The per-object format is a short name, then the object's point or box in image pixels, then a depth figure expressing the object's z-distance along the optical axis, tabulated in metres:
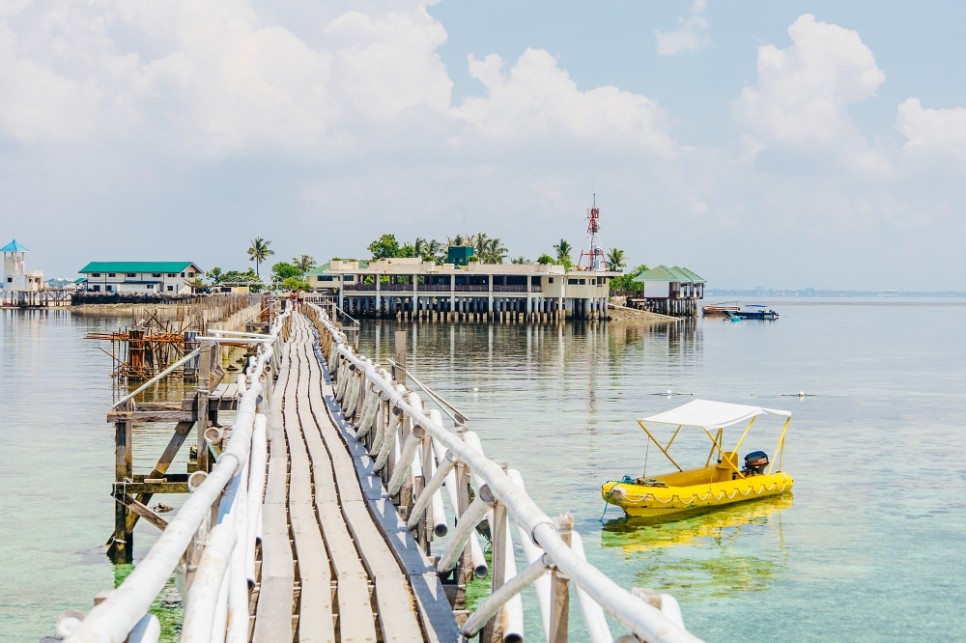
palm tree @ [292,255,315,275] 177.50
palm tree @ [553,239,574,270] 151.38
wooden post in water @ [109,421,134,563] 14.86
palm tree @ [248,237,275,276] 168.75
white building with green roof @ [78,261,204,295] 141.50
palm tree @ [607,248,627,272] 157.38
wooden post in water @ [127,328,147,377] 43.59
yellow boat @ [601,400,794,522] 18.75
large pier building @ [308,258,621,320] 106.88
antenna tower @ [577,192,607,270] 119.44
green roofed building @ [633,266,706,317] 130.00
